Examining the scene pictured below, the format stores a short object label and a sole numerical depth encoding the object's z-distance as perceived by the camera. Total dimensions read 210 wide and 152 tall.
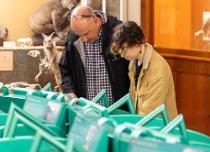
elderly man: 4.33
